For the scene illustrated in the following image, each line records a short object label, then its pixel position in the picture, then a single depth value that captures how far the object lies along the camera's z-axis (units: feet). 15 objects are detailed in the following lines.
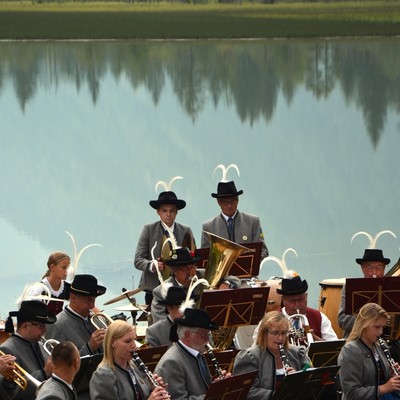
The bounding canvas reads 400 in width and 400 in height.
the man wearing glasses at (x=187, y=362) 58.54
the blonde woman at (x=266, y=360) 60.49
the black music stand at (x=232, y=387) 56.18
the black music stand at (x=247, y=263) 75.46
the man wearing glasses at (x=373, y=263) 74.79
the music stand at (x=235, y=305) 66.08
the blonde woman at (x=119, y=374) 55.88
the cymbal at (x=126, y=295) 78.89
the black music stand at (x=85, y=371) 61.52
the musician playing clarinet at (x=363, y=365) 62.85
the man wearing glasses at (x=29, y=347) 61.21
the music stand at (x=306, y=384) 59.41
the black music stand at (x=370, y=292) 69.15
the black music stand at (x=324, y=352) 65.82
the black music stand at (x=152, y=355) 61.36
